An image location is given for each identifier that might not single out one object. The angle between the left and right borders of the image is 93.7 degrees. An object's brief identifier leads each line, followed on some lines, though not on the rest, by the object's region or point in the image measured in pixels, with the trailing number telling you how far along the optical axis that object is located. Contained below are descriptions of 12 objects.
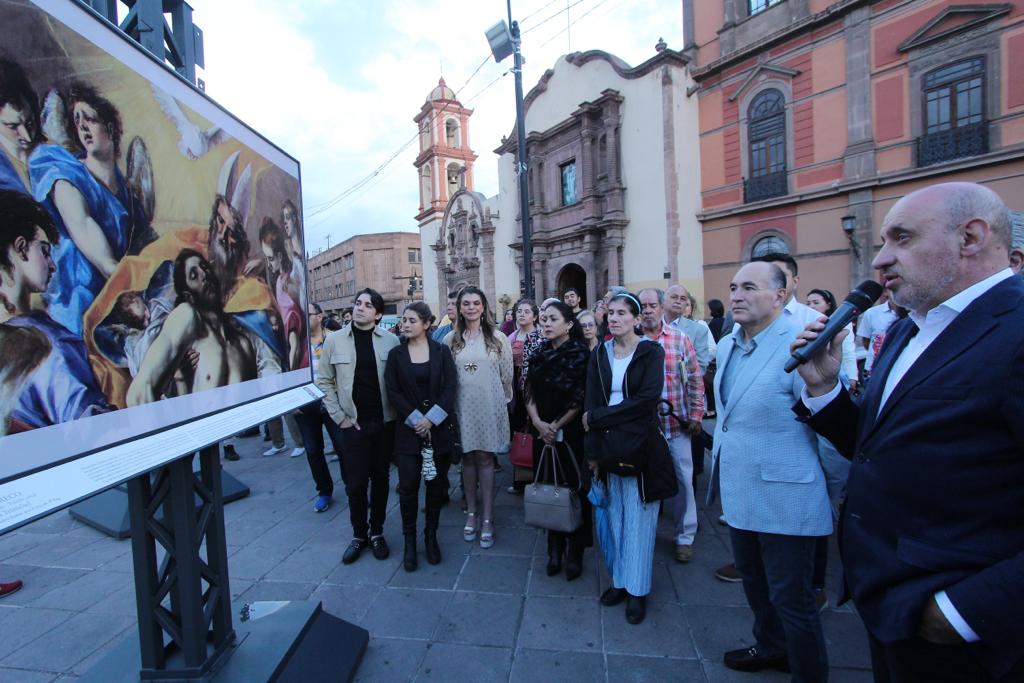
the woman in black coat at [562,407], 3.23
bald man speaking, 1.10
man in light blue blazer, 1.96
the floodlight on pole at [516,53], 9.13
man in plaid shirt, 3.42
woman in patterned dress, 3.70
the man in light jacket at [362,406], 3.49
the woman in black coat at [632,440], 2.69
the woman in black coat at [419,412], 3.39
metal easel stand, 1.86
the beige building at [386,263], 47.06
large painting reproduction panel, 1.09
